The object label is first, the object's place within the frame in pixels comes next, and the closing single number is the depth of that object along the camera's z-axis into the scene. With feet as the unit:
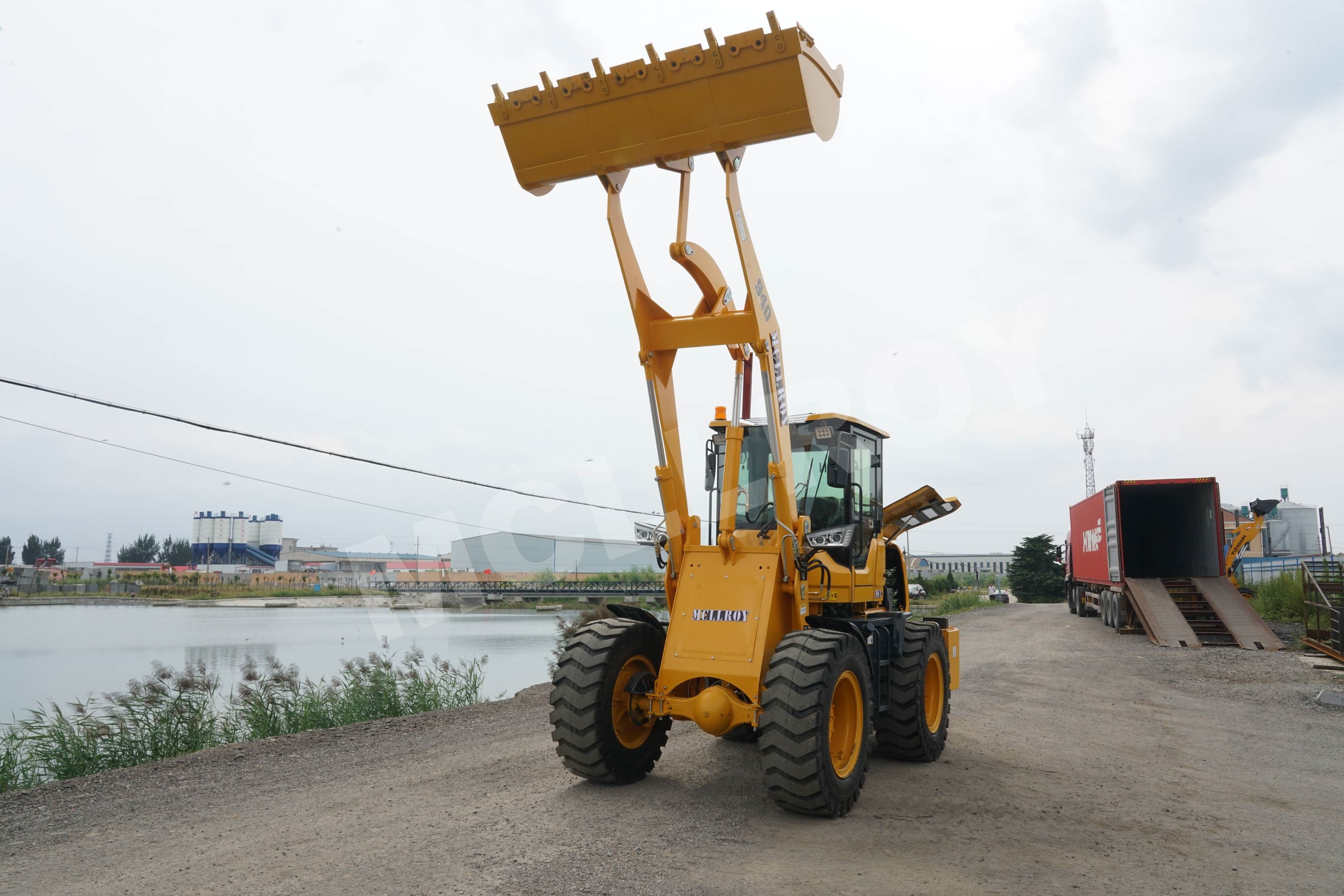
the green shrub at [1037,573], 153.07
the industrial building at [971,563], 407.44
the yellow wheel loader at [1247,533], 62.54
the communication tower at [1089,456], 197.26
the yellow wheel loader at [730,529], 16.87
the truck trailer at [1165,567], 56.13
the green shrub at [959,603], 114.17
